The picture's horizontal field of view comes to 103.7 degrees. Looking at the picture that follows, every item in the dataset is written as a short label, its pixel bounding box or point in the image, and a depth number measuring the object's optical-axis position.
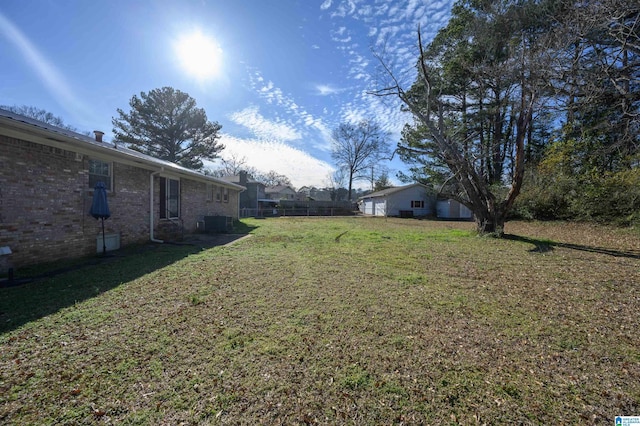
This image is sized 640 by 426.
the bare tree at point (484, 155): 9.09
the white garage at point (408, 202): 28.81
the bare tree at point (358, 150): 40.25
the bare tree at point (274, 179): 58.22
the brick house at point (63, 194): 4.63
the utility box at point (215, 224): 11.70
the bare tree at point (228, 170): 45.56
